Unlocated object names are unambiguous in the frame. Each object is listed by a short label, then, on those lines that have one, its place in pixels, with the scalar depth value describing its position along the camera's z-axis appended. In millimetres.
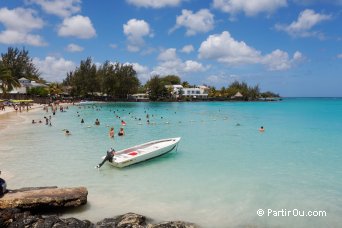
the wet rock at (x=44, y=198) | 9414
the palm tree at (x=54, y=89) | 97888
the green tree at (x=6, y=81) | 60844
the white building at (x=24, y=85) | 78562
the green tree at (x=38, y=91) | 85000
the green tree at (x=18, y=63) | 98875
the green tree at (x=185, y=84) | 154575
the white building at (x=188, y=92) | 137112
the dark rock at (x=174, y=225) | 8578
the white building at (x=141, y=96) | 125000
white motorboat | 15312
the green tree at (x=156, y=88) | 123812
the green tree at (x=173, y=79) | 157475
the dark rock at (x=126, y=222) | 8672
